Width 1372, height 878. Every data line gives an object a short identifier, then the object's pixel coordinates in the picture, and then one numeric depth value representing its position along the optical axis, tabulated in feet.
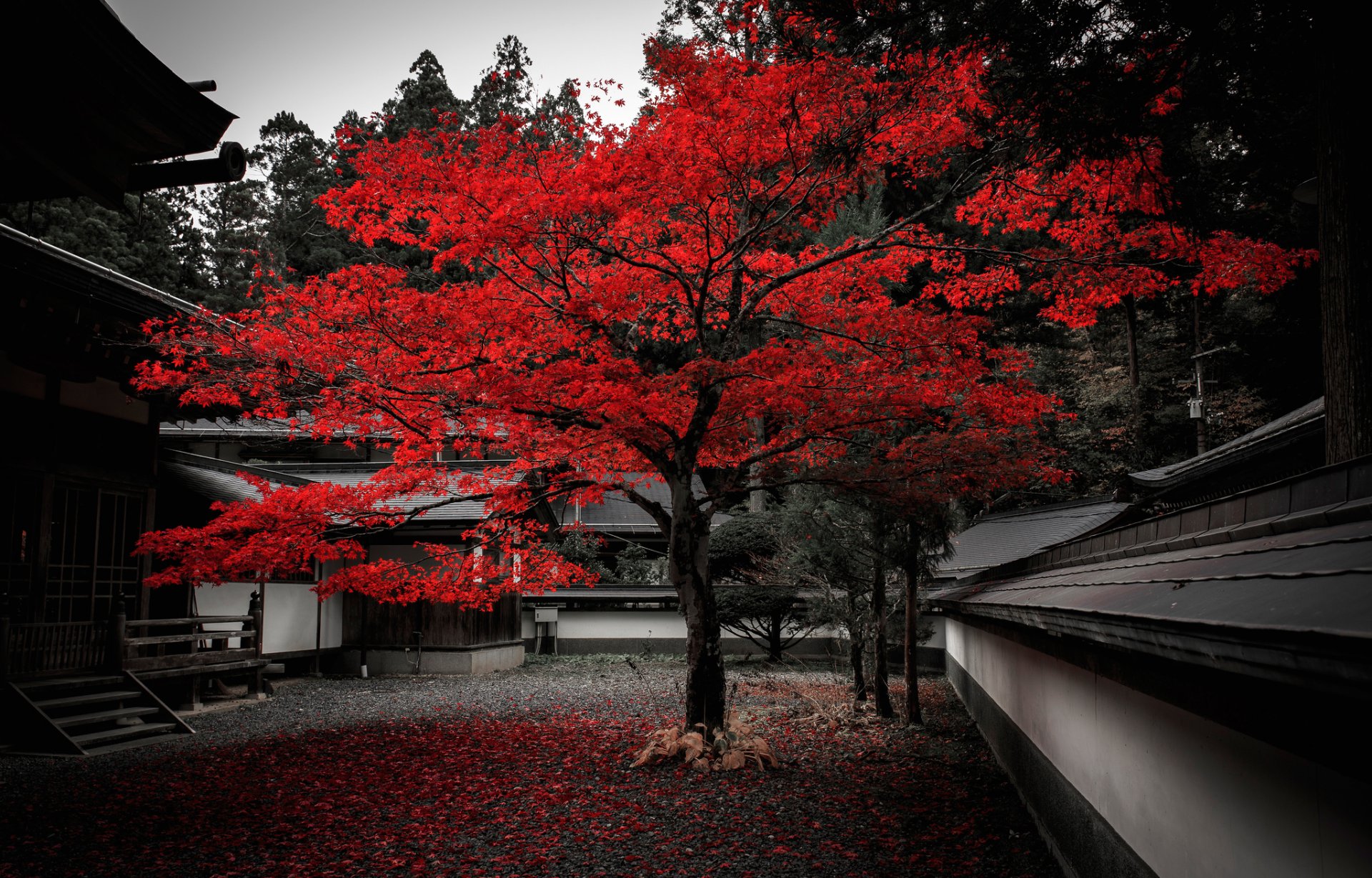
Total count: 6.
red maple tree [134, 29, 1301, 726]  26.78
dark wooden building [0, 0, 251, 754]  30.96
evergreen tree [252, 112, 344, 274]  101.19
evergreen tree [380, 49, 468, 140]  110.42
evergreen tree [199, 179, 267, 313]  95.09
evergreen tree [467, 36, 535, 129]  113.91
